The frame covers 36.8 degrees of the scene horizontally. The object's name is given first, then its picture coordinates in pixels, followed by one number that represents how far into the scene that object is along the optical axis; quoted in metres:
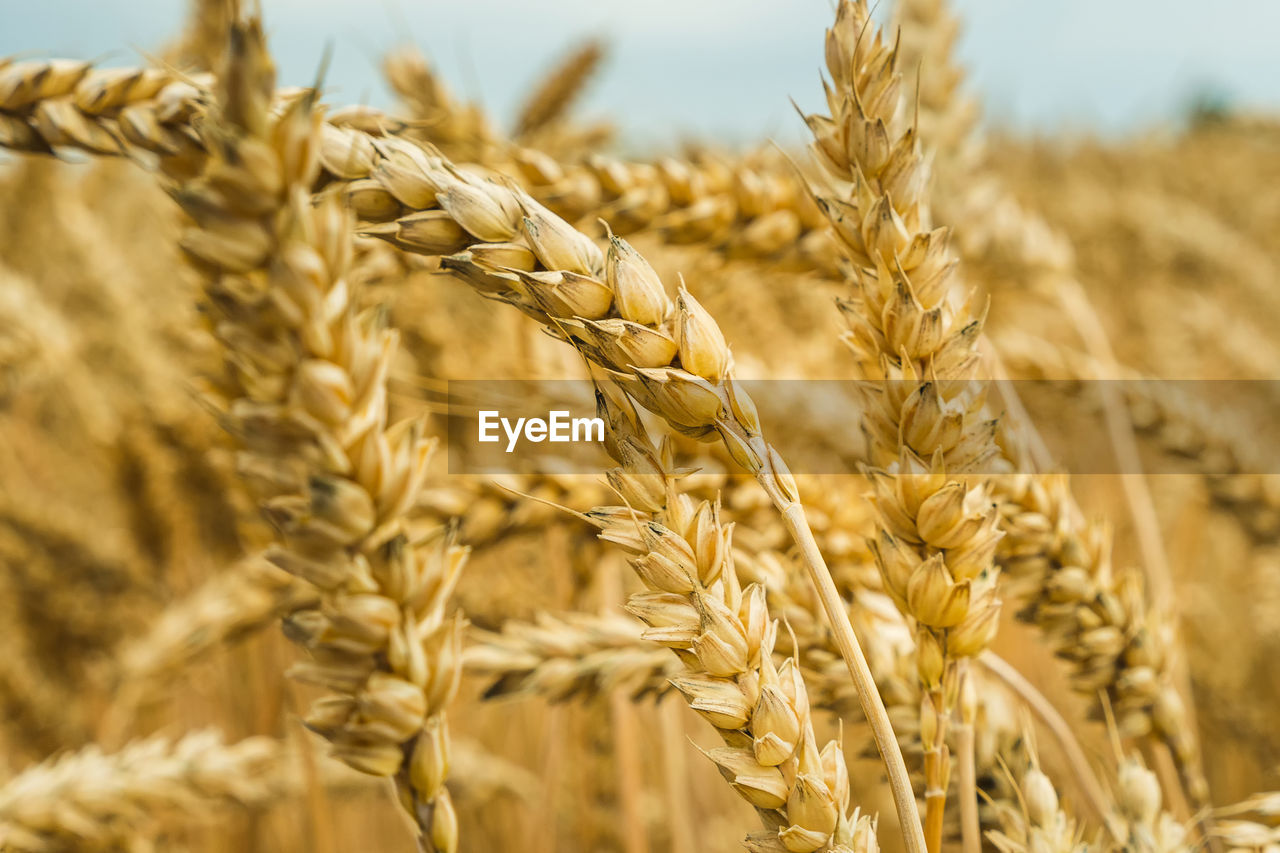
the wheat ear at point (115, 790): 0.28
